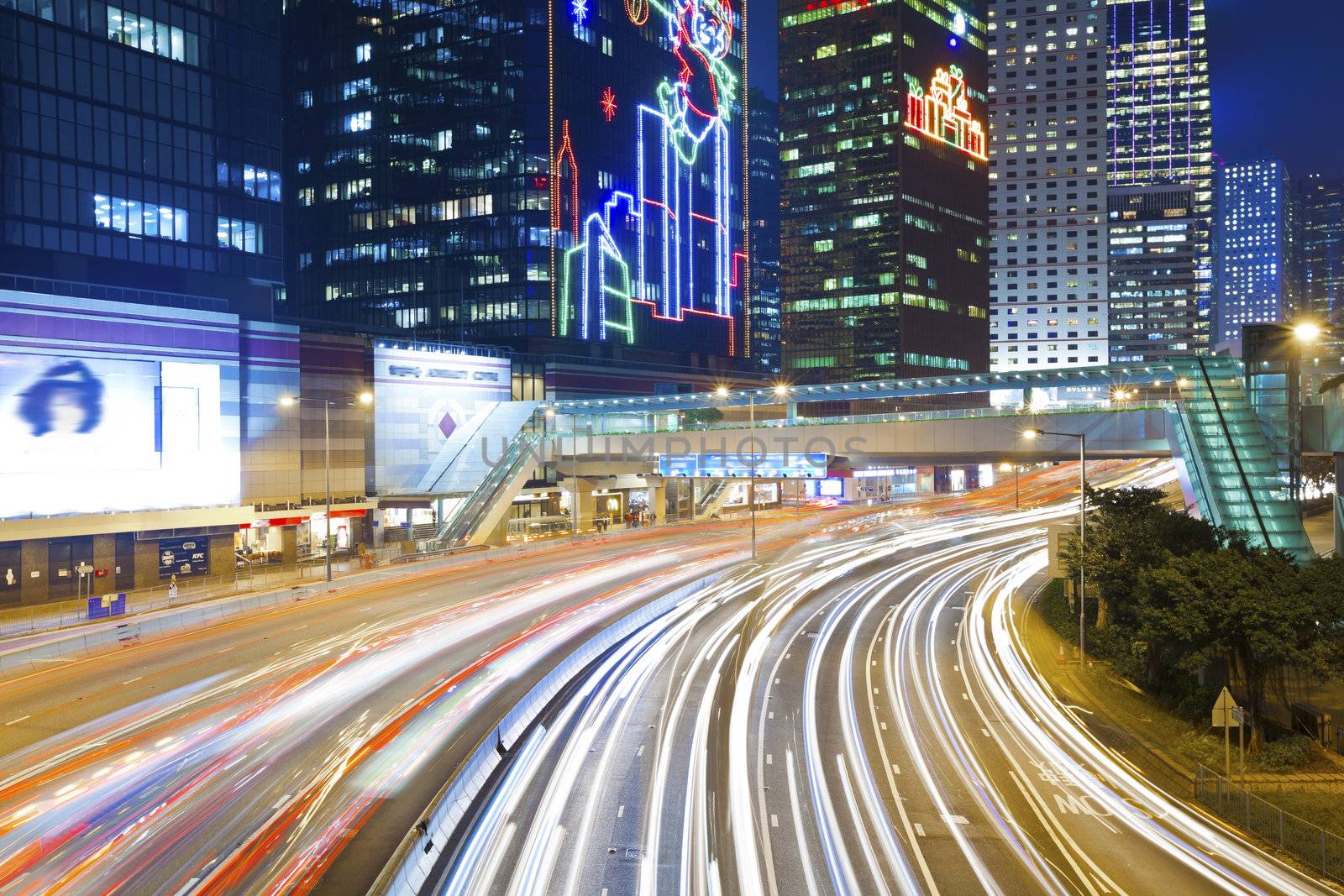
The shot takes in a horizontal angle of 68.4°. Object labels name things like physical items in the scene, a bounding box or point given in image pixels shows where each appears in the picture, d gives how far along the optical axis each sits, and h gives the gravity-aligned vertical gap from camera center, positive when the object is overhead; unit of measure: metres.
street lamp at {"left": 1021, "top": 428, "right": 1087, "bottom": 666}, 34.44 -4.32
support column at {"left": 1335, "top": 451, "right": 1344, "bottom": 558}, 31.78 -2.41
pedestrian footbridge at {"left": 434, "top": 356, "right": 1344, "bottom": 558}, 33.34 +0.22
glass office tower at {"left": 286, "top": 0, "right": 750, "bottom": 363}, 105.38 +30.28
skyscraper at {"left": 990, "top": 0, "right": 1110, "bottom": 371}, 198.12 +32.83
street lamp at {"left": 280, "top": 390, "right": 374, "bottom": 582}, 54.98 +2.91
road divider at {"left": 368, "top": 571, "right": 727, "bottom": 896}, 15.84 -7.10
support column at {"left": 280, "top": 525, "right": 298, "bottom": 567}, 60.88 -6.28
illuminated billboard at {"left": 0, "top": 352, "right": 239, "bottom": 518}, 49.59 +0.49
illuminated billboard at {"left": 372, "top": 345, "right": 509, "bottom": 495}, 72.62 +2.81
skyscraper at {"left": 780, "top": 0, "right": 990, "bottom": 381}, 170.50 +43.71
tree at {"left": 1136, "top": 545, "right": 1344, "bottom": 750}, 23.53 -4.49
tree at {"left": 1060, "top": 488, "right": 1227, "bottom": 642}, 33.34 -3.70
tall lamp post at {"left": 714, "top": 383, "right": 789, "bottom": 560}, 57.12 +2.79
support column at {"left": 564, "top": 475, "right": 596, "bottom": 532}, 81.26 -5.05
